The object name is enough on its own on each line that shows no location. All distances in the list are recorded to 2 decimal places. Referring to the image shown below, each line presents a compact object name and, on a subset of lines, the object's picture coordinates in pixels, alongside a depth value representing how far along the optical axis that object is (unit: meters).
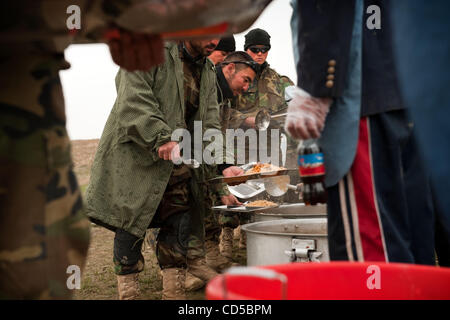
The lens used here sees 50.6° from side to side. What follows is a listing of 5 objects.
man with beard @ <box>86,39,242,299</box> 2.86
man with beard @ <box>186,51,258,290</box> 3.81
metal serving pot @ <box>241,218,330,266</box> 2.48
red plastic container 1.28
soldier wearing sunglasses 5.48
